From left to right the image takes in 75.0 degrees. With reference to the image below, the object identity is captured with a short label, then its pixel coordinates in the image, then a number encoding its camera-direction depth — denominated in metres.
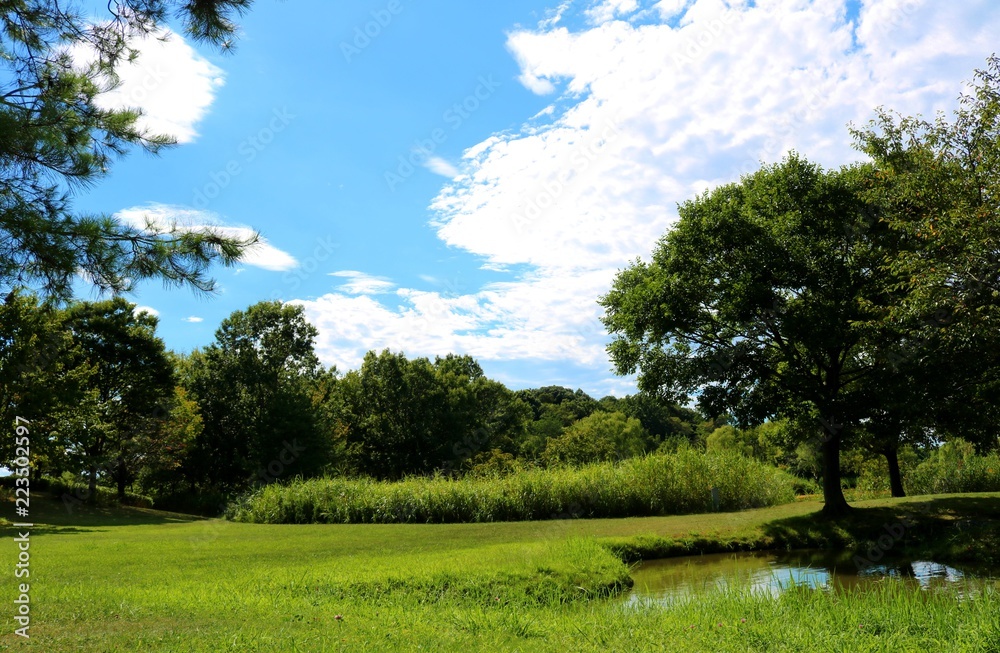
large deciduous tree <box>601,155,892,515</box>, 17.22
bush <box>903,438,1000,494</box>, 25.41
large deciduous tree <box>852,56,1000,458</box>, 12.24
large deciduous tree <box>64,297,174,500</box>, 34.34
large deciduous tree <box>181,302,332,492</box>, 39.66
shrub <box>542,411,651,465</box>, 47.25
